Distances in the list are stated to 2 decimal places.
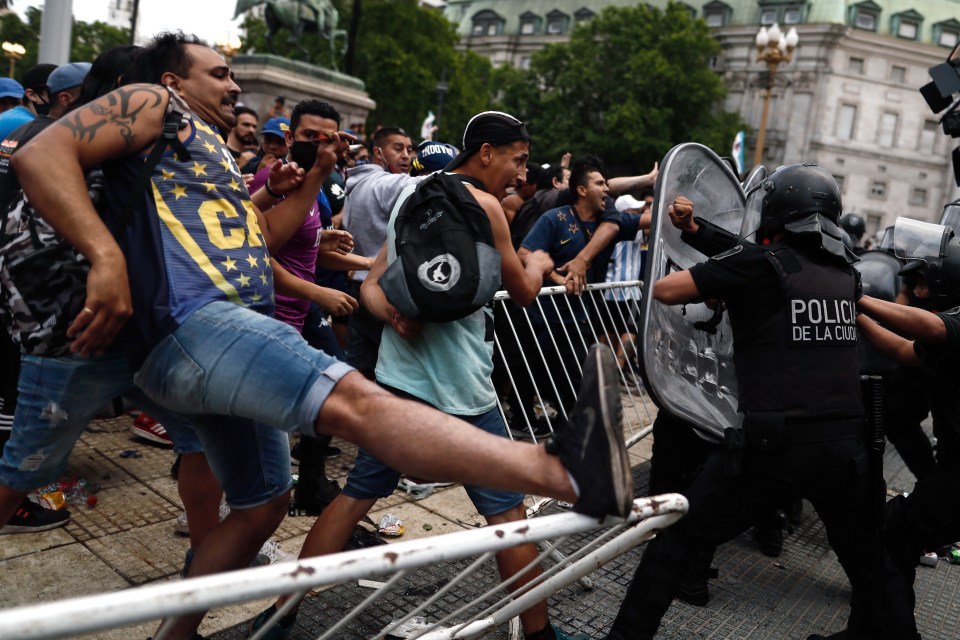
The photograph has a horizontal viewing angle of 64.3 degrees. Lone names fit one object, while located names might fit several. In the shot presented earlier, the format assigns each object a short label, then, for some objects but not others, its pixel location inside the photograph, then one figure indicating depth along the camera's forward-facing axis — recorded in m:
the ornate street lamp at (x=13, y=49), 23.17
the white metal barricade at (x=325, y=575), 1.08
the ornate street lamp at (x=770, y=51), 17.62
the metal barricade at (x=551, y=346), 5.22
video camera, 5.42
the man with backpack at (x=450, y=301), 2.67
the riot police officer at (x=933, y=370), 3.15
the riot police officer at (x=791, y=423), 2.78
